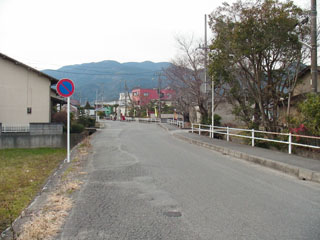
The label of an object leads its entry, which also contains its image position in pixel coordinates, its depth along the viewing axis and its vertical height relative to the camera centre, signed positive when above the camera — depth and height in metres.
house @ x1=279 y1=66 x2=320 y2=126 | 18.45 +1.83
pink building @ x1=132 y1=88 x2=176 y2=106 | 82.19 +6.80
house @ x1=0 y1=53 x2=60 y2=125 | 25.52 +1.89
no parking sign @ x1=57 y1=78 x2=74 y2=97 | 10.74 +1.00
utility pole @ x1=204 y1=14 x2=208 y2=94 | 23.86 +5.40
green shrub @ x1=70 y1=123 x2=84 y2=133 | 28.70 -1.03
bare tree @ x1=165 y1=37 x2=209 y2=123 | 30.62 +4.10
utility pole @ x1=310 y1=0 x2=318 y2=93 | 12.22 +2.83
